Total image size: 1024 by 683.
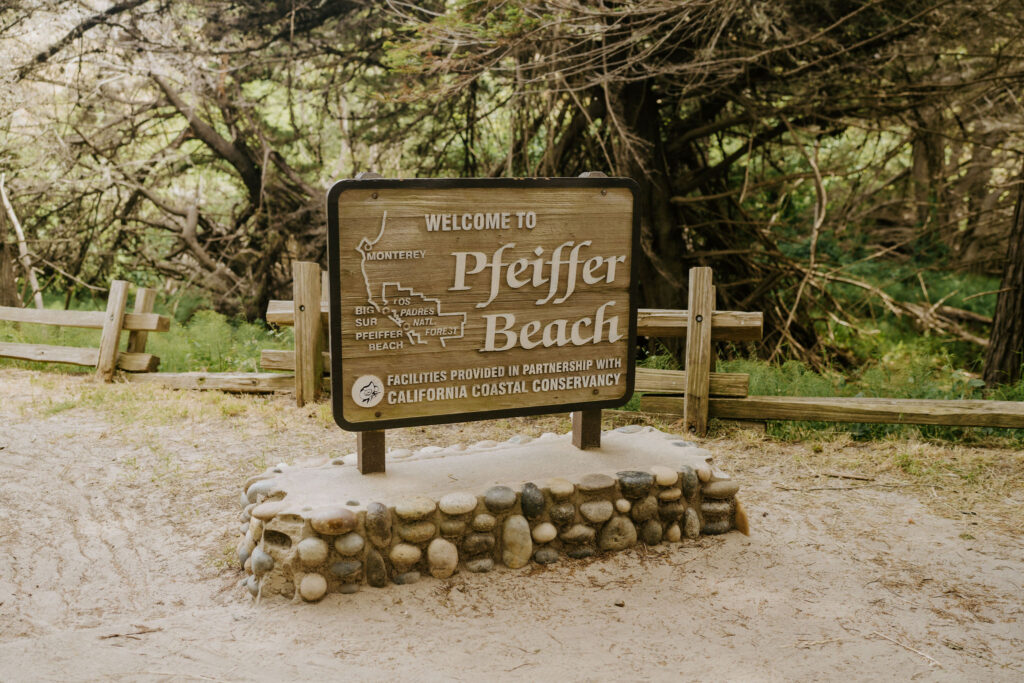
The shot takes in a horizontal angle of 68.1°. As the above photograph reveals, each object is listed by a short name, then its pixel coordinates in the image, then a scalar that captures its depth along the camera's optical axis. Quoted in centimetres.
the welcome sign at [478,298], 366
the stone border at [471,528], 341
